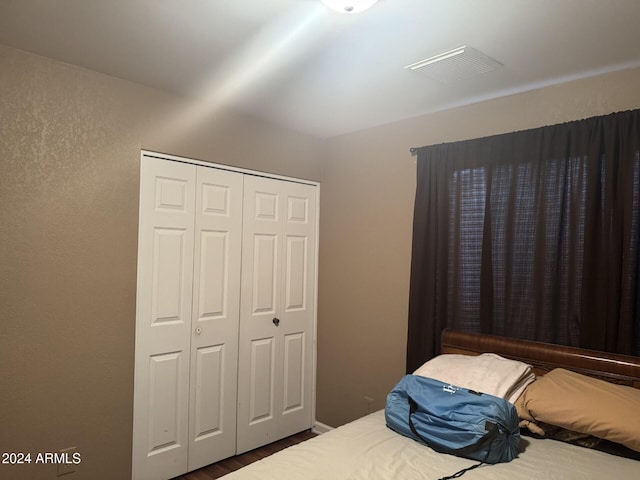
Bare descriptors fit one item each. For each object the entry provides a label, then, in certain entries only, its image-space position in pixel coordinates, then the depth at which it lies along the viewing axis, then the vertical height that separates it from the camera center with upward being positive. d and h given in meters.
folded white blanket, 2.07 -0.67
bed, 1.61 -0.89
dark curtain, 2.16 +0.05
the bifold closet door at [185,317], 2.64 -0.56
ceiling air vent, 2.09 +0.94
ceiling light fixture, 1.50 +0.85
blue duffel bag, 1.73 -0.78
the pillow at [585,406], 1.73 -0.70
